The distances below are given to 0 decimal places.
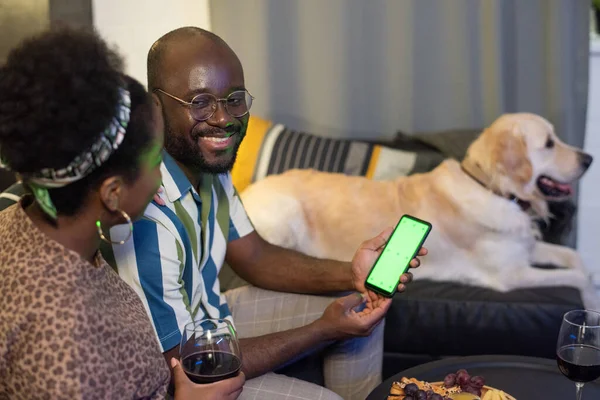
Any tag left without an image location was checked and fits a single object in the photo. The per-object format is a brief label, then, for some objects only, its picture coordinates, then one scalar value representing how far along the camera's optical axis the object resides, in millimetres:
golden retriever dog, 2457
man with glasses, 1430
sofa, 2211
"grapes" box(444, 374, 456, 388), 1447
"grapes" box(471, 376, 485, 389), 1427
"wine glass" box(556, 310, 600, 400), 1293
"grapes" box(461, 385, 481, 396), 1420
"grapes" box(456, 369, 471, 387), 1429
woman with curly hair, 989
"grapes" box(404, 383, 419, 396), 1366
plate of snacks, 1368
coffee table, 1476
